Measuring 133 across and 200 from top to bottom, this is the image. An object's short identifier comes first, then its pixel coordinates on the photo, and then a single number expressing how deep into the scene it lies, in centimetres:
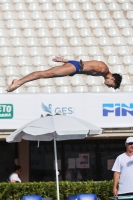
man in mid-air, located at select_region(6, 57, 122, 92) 1517
